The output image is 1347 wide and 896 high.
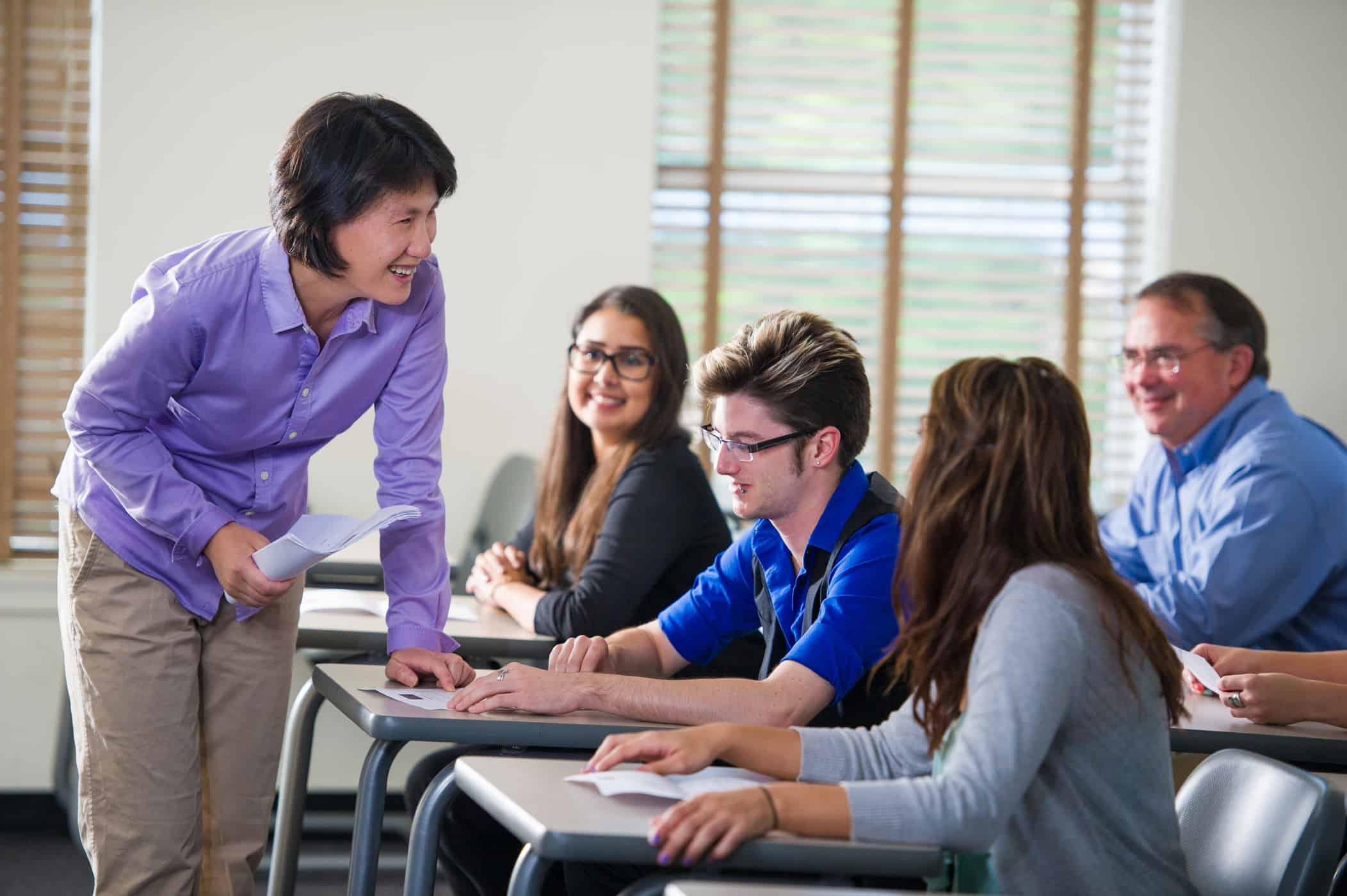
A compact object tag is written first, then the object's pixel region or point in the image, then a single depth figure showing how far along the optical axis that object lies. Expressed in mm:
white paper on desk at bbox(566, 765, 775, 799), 2988
